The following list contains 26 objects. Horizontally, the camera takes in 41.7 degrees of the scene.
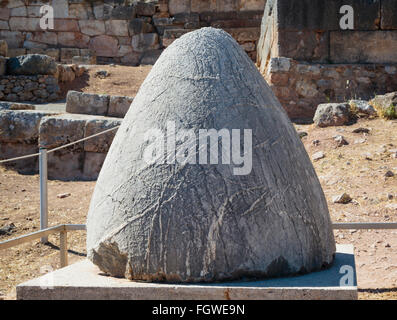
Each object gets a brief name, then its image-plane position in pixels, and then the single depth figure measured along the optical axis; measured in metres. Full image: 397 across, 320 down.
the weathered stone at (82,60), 15.80
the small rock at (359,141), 6.83
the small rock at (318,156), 6.65
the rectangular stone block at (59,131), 7.32
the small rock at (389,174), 5.83
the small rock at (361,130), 7.11
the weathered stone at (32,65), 12.22
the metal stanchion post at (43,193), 4.92
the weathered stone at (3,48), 14.00
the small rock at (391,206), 5.13
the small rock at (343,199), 5.45
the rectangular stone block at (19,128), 7.61
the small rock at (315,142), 7.02
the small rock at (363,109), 7.66
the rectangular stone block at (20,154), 7.61
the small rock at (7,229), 5.47
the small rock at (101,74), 13.49
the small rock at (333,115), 7.48
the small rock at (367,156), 6.33
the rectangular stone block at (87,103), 8.15
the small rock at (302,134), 7.39
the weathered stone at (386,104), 7.43
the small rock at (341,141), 6.84
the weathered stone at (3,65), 12.27
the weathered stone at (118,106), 8.04
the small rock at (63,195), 6.53
